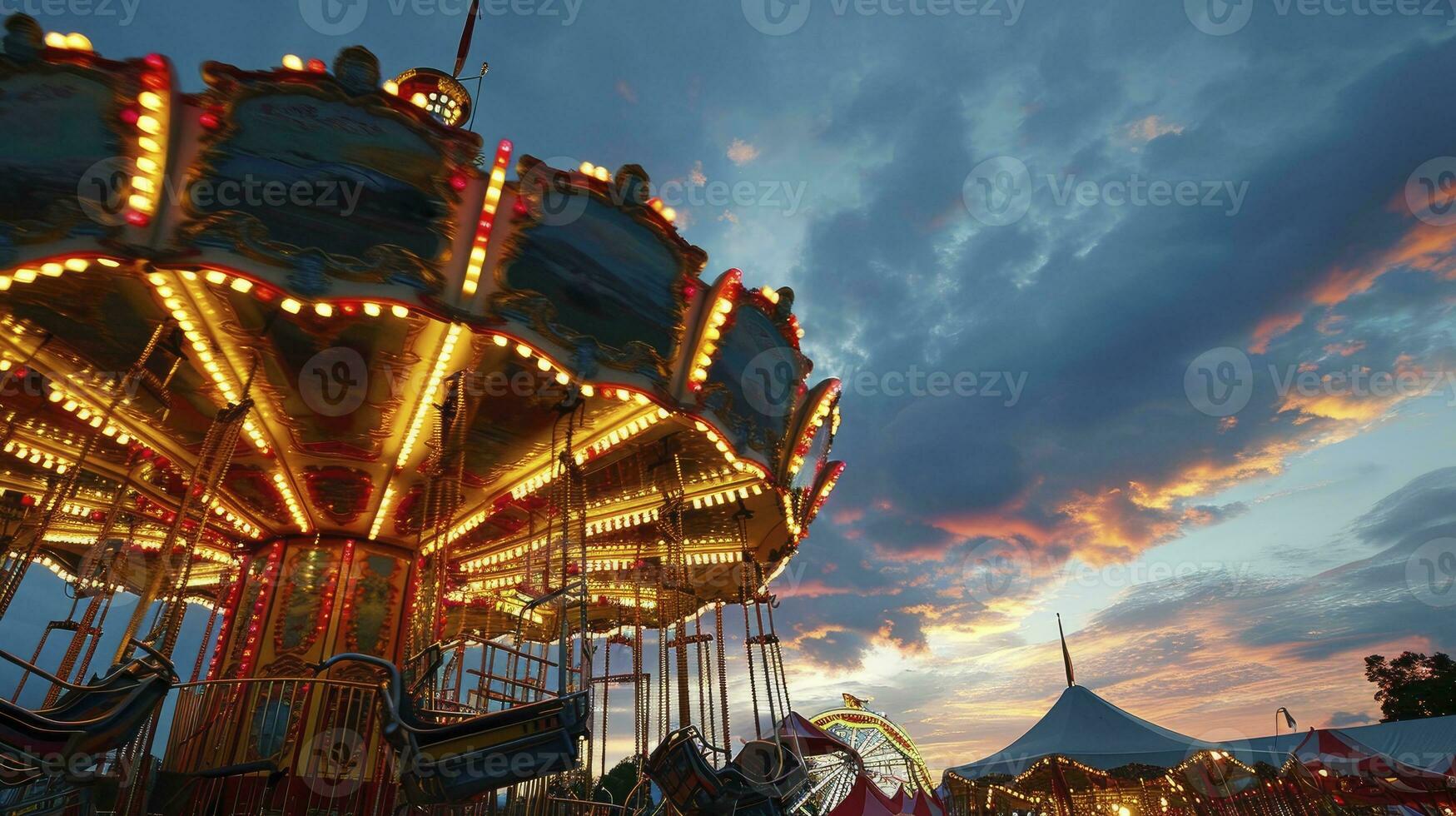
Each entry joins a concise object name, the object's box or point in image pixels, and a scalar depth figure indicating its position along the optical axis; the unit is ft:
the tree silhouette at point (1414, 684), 97.55
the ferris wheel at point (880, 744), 74.79
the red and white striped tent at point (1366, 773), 50.19
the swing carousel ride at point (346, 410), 14.26
